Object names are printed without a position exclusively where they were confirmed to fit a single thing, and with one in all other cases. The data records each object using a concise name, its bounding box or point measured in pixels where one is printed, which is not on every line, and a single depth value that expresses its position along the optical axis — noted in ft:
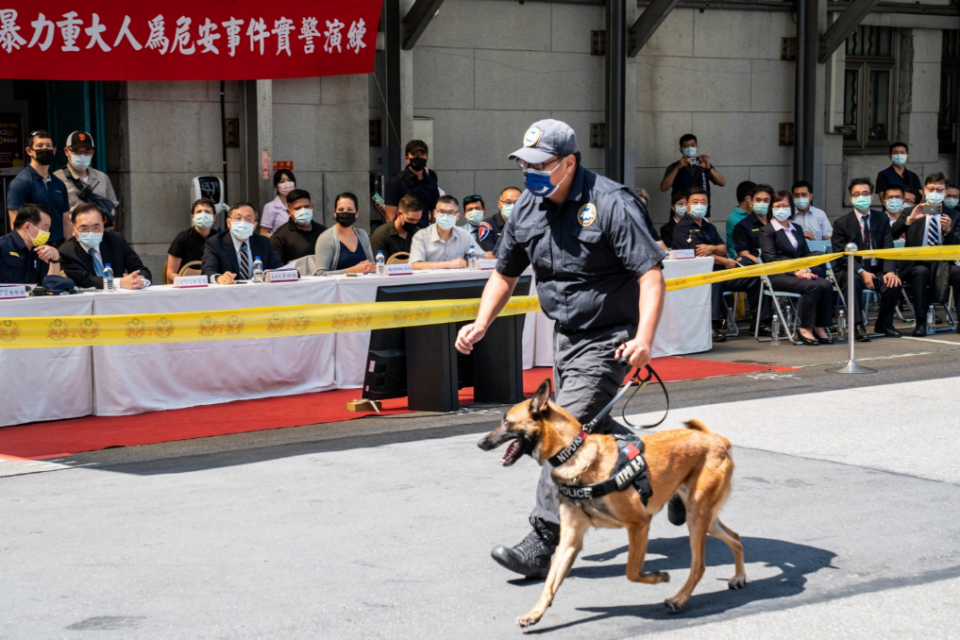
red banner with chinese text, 37.73
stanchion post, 35.29
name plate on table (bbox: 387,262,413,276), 34.27
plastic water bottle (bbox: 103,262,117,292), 30.12
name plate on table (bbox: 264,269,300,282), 31.99
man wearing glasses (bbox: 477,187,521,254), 40.63
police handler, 15.88
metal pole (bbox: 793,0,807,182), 58.85
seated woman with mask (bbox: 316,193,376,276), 35.19
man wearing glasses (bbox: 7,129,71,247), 35.04
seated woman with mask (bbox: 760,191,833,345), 41.24
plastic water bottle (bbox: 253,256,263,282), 32.17
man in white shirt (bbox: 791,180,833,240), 47.62
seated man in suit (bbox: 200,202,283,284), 33.42
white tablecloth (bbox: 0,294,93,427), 27.86
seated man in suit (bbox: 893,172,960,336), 43.70
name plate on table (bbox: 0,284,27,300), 27.20
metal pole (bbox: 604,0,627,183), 53.52
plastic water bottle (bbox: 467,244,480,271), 35.83
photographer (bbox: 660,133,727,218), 53.88
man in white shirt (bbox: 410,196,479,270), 36.27
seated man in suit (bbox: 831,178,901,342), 42.96
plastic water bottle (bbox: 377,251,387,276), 34.09
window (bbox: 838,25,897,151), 63.26
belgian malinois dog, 14.33
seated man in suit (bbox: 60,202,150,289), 30.71
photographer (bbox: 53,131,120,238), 36.73
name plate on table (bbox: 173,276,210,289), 30.60
